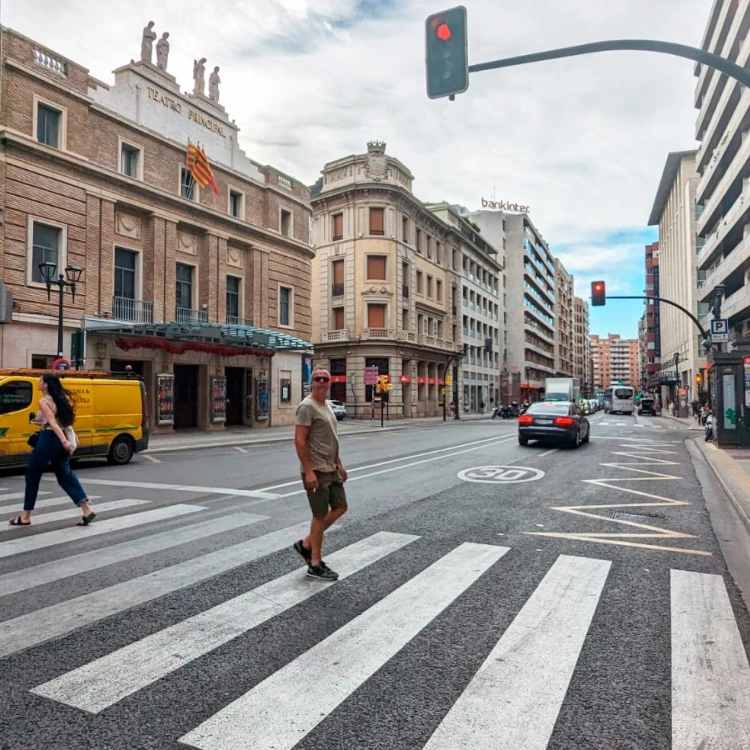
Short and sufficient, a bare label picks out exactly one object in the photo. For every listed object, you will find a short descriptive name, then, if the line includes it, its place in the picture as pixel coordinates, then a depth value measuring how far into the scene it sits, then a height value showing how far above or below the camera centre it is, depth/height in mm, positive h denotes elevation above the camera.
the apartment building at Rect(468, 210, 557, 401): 74312 +13116
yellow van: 11617 -503
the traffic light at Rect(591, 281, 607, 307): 22391 +3818
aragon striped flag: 25859 +10216
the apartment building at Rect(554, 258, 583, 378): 114188 +15121
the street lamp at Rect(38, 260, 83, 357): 16656 +3719
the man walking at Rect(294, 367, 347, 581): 4776 -681
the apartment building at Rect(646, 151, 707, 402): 50188 +12795
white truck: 44562 +125
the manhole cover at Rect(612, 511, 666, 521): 7309 -1634
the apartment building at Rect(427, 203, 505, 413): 58000 +9088
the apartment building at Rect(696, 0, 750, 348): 30516 +14572
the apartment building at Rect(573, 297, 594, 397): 143625 +12864
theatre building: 19578 +6366
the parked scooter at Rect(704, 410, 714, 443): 19538 -1350
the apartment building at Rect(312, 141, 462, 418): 43688 +8553
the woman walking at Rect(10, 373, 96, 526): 6582 -673
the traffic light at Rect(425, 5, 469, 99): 6809 +4057
